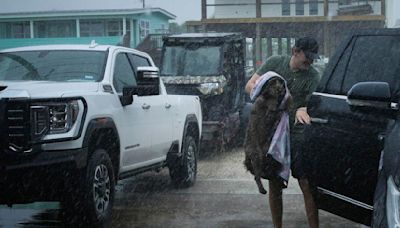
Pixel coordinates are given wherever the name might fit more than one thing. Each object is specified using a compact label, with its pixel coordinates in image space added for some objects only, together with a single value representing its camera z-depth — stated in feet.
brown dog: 17.29
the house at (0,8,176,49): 93.20
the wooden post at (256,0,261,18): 85.94
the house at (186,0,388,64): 83.71
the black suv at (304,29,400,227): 14.20
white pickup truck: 17.38
